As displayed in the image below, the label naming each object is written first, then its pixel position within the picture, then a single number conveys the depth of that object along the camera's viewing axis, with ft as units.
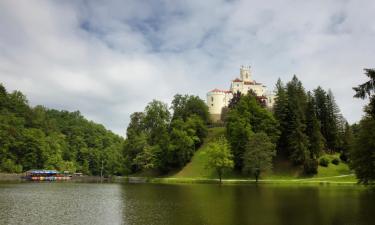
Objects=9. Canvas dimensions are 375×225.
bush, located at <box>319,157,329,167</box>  270.46
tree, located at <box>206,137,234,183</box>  260.89
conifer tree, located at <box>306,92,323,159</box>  284.96
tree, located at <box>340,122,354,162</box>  282.25
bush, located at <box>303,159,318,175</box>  260.01
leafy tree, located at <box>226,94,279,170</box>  284.82
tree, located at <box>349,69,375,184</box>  138.82
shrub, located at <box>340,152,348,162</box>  282.46
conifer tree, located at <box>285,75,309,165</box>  274.79
